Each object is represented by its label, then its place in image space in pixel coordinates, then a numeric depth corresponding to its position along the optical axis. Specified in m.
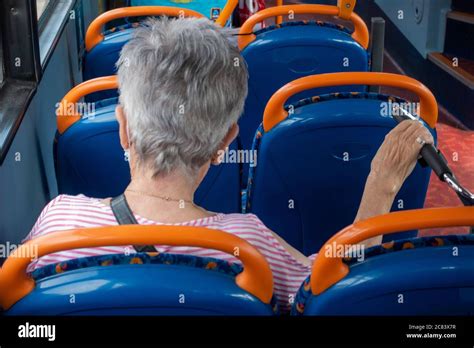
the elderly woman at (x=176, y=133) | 1.19
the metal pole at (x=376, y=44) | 3.06
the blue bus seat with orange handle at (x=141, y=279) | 0.95
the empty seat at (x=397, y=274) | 0.98
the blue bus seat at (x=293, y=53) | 2.49
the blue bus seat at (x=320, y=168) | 1.77
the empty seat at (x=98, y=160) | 1.79
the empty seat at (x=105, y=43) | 2.57
